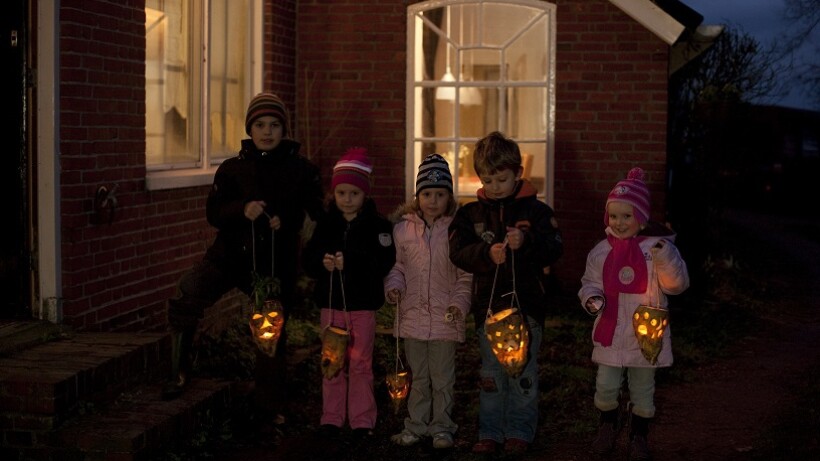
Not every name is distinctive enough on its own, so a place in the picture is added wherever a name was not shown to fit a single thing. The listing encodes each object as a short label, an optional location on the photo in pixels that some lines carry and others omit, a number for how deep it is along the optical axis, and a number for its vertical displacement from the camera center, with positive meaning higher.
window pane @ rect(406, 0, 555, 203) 9.96 +0.75
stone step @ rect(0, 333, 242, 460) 5.28 -1.24
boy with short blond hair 5.43 -0.46
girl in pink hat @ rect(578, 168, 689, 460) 5.41 -0.60
